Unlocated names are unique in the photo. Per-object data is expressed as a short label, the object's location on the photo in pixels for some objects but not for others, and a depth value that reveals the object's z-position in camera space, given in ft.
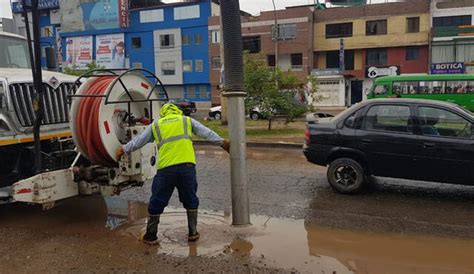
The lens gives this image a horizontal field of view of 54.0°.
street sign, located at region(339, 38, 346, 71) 163.52
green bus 95.04
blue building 190.19
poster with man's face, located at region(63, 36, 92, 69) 209.56
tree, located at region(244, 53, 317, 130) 56.85
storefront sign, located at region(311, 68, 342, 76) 165.78
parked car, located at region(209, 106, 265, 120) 107.71
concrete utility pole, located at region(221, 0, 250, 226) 18.74
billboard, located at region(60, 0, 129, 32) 200.34
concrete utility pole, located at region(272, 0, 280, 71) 173.27
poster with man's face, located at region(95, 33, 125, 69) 202.59
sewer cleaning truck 19.76
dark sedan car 23.49
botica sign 152.46
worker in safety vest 17.97
